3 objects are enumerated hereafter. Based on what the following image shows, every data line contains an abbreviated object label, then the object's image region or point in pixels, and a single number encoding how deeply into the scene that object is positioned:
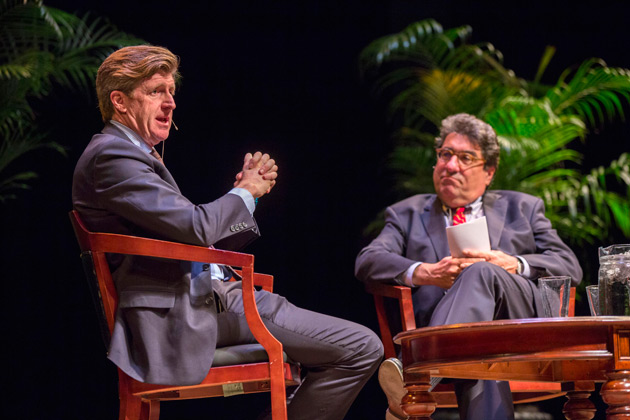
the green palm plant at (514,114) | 8.03
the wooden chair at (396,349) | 5.11
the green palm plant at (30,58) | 7.08
